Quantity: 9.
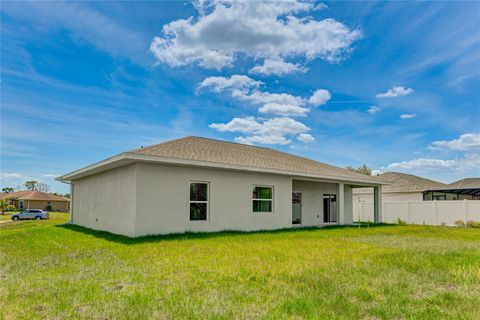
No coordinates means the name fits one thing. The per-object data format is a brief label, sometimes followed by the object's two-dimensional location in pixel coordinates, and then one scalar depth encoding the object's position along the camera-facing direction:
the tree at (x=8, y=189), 76.91
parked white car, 34.84
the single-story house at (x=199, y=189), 12.11
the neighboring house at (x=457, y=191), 26.05
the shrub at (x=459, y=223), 20.43
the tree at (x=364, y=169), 58.09
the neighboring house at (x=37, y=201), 53.53
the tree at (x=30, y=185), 83.06
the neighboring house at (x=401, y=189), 26.80
